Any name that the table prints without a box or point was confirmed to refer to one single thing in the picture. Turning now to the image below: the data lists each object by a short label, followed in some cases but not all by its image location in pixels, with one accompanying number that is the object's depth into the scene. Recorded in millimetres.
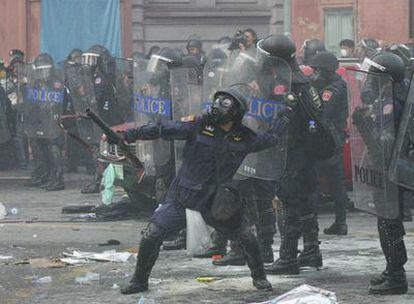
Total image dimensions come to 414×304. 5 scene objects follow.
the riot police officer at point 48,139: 15523
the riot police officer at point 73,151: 17047
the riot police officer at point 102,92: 14602
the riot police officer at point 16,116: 16812
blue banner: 22266
